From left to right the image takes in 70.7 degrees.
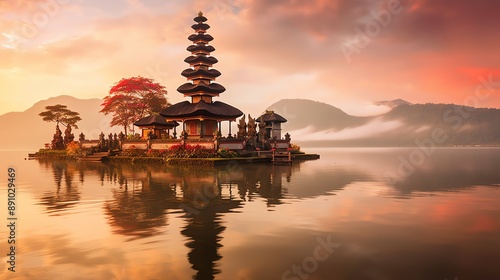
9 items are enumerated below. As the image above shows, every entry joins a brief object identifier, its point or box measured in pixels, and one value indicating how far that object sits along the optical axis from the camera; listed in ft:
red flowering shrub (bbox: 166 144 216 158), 129.39
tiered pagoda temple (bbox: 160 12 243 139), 159.63
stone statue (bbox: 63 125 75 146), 219.82
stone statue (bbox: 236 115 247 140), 162.91
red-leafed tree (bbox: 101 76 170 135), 215.51
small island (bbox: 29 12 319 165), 137.49
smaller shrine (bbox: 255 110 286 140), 199.11
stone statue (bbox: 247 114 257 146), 163.54
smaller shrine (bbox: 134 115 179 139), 176.24
